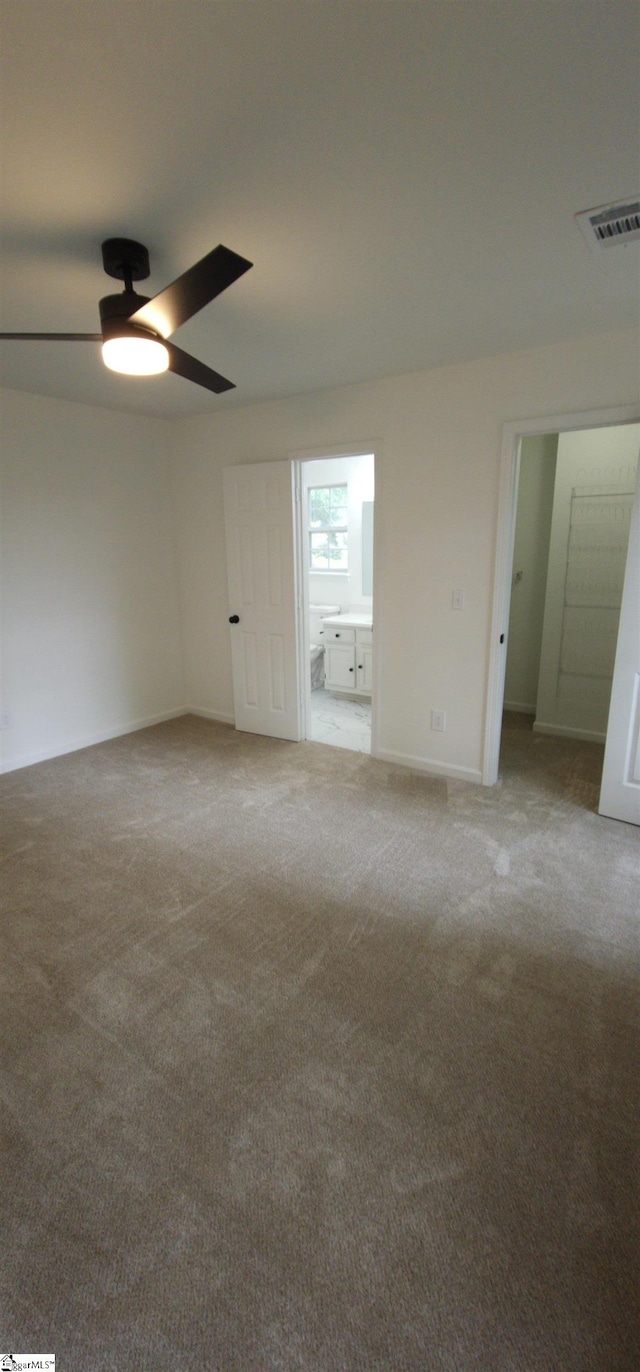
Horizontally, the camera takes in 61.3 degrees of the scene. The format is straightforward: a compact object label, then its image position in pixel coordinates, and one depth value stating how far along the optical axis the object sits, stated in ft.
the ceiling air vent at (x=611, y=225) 5.35
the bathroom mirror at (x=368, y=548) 17.25
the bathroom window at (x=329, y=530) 18.35
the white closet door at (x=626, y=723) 8.88
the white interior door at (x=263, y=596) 12.74
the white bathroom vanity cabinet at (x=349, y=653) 16.21
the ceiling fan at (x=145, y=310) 4.70
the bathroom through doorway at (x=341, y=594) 16.26
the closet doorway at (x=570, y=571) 12.36
